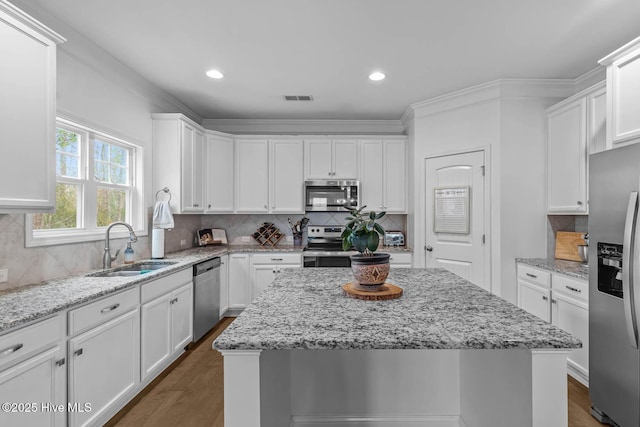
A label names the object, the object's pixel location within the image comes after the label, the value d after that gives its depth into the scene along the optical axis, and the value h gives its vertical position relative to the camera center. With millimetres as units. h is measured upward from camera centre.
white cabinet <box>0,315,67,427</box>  1395 -737
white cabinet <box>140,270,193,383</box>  2461 -891
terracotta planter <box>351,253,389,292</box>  1544 -256
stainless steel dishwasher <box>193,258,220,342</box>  3312 -878
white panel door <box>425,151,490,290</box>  3553 -44
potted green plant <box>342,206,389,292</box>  1502 -189
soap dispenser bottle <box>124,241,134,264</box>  2965 -367
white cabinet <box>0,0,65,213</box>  1623 +533
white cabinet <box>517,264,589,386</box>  2447 -730
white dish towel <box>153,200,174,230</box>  3424 -19
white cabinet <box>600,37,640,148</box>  2068 +792
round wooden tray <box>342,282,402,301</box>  1536 -371
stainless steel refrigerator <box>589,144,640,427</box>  1778 -406
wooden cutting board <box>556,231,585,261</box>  3111 -281
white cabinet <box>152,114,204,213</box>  3623 +642
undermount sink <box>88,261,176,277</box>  2592 -479
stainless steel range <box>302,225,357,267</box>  4200 -453
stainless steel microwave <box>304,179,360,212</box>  4461 +266
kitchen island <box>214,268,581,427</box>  1051 -536
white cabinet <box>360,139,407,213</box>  4492 +513
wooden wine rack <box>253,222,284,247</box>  4770 -291
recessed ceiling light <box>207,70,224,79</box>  3161 +1364
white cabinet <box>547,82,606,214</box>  2693 +628
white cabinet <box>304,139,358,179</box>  4520 +773
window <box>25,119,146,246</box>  2461 +227
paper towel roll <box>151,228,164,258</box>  3311 -289
